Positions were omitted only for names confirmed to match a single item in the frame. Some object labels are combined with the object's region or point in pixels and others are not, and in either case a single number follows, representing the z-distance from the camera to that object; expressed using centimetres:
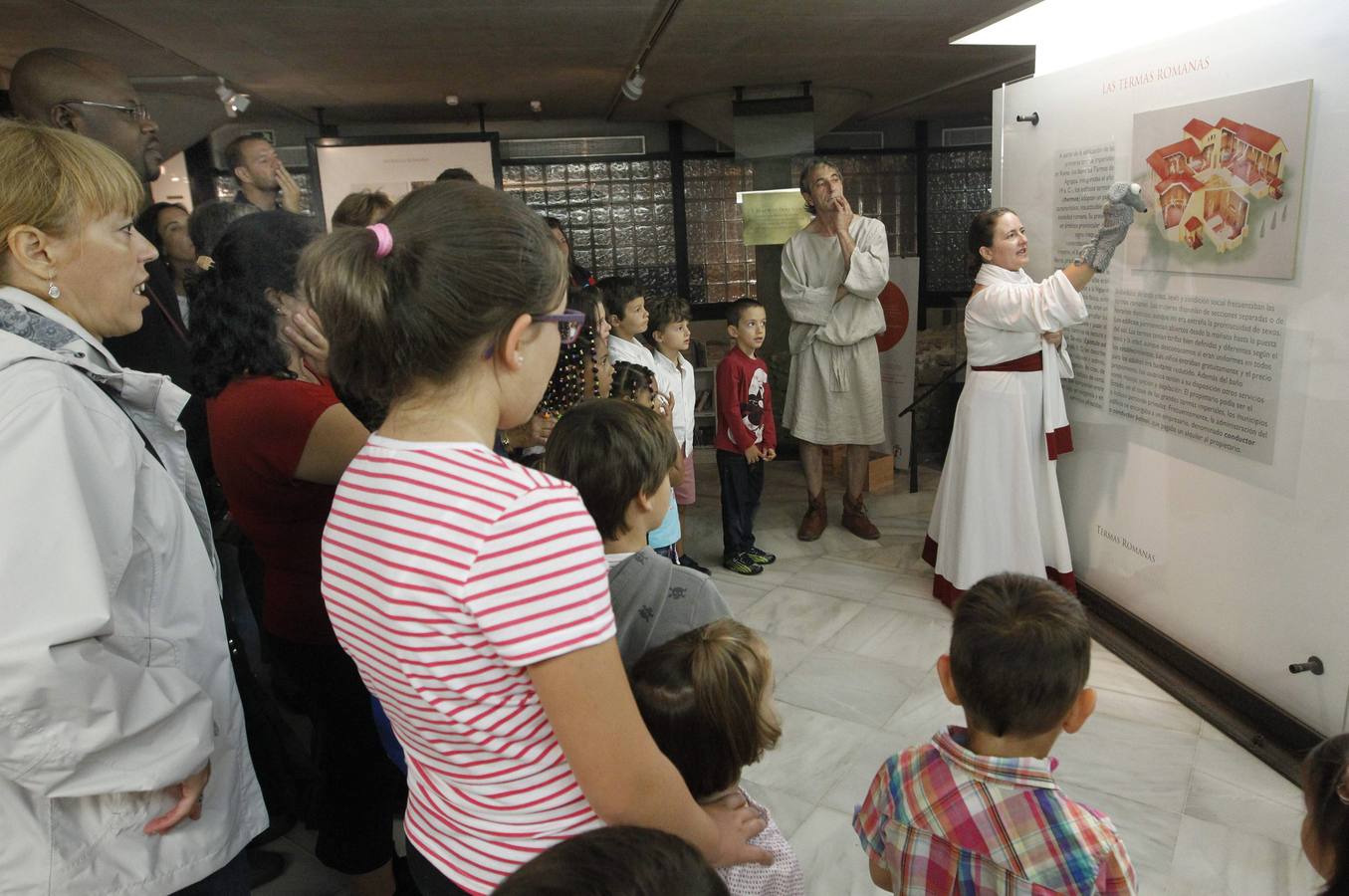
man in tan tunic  463
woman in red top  157
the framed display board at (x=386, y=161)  543
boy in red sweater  420
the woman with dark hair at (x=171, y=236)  347
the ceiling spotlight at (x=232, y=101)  438
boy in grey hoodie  144
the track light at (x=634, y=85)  488
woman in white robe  336
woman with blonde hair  98
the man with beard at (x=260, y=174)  333
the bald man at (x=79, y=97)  226
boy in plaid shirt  118
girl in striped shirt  80
